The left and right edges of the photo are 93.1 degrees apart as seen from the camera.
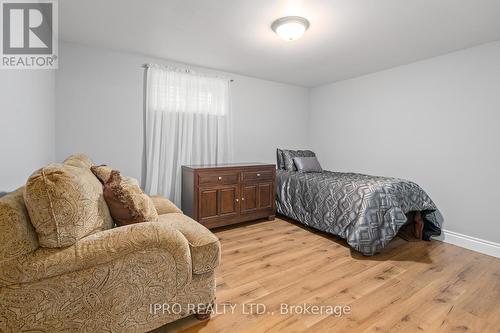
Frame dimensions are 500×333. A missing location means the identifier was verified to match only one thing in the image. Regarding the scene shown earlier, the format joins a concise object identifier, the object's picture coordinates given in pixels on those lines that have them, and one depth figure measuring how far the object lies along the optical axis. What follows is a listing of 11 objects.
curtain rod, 3.07
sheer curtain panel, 3.11
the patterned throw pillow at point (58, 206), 1.04
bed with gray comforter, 2.45
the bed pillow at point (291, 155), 3.90
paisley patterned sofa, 1.01
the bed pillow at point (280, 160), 4.06
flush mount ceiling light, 2.07
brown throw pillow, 1.45
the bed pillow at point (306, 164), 3.78
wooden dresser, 2.99
